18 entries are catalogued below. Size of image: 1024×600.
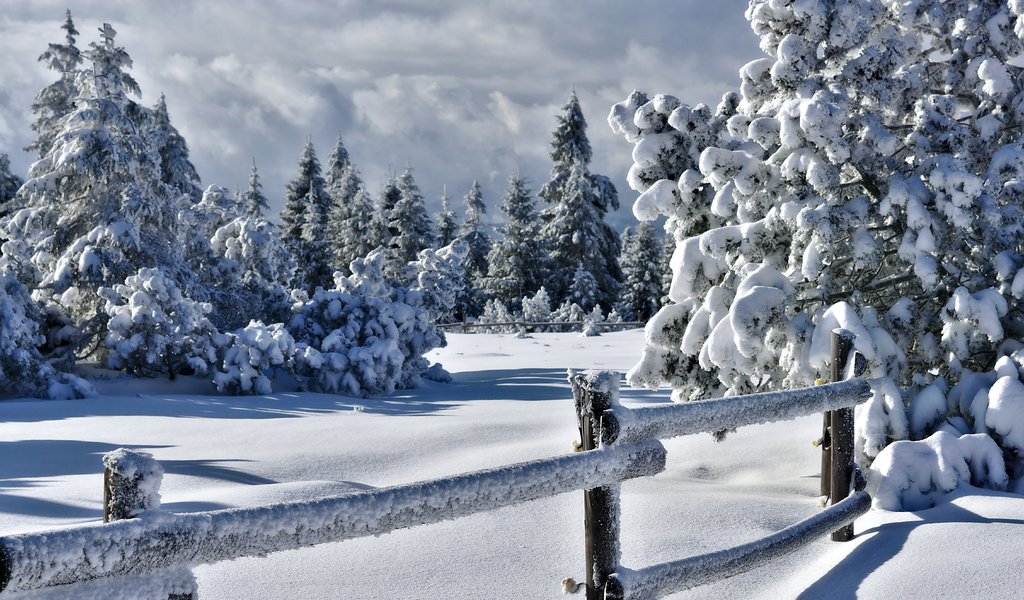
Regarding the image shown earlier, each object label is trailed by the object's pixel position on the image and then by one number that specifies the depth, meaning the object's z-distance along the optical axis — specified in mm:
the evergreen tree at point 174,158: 34188
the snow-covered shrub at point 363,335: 12664
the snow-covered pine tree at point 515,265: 45000
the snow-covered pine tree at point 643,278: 45375
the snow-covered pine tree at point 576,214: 43969
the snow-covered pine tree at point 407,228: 47375
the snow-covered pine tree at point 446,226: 56594
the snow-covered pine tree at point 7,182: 32481
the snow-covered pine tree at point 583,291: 43031
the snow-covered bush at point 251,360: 11961
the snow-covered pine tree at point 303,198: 48875
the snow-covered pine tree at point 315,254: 44906
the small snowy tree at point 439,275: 14836
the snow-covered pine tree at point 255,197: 51906
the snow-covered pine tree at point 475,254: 47969
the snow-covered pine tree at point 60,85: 27953
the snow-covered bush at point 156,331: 12211
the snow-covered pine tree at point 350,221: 47875
